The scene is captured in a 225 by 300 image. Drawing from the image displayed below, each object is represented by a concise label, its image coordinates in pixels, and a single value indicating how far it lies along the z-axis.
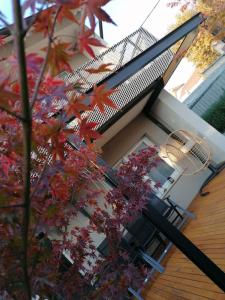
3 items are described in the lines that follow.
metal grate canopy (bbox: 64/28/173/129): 3.42
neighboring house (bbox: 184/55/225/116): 5.84
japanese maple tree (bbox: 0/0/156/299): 0.92
